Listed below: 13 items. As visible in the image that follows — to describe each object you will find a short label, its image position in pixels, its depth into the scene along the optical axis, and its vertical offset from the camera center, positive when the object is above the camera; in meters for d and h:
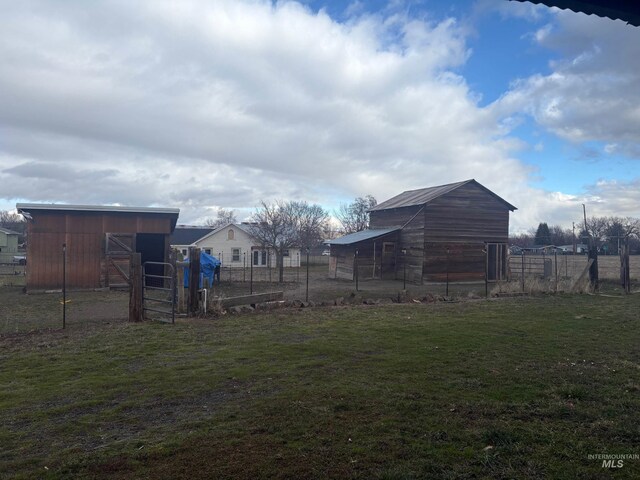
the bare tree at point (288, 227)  49.00 +3.59
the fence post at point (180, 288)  13.23 -0.81
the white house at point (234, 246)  51.59 +1.29
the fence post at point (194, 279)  13.16 -0.57
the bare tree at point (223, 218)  95.78 +8.25
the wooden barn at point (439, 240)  28.72 +1.08
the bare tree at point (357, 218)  78.00 +6.54
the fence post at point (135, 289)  11.96 -0.75
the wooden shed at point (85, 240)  22.56 +0.90
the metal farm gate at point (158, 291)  12.24 -1.26
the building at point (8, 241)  71.62 +2.63
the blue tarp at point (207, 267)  22.05 -0.40
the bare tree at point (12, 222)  91.31 +7.65
